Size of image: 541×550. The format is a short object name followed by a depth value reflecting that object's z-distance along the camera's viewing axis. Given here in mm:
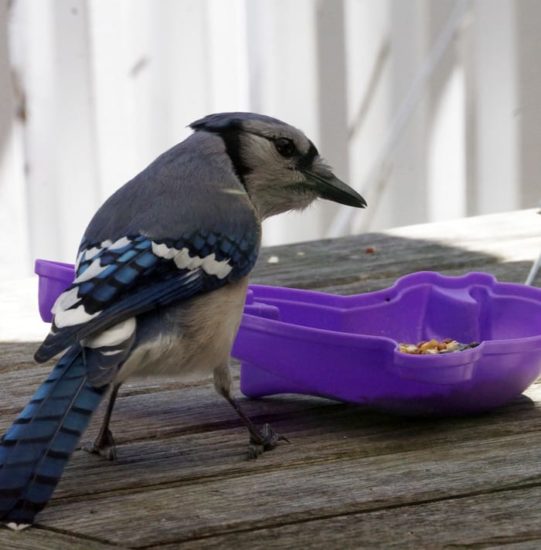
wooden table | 1924
